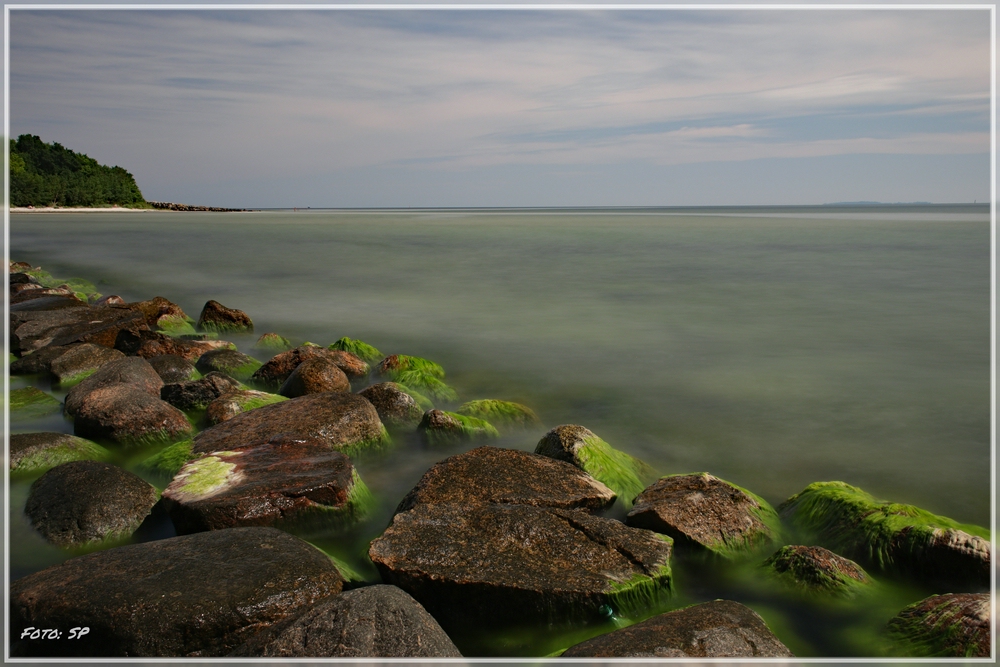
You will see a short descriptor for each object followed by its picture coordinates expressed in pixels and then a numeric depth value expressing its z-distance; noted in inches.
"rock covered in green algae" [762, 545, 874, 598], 117.6
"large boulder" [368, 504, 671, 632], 107.0
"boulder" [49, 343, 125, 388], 255.4
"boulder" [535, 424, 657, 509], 159.8
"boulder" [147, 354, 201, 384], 246.2
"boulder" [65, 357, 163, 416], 207.6
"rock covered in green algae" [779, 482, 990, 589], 119.3
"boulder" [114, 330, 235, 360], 276.1
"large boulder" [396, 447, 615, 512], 136.1
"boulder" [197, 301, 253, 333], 368.2
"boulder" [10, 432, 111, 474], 162.2
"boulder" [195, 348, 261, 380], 262.5
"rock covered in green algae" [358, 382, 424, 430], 202.4
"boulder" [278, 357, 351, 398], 222.8
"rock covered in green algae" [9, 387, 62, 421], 210.2
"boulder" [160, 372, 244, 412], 213.5
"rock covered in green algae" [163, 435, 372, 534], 131.9
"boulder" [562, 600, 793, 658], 88.7
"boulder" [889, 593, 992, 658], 95.6
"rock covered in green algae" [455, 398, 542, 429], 211.0
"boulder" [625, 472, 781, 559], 129.5
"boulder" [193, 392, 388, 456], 169.6
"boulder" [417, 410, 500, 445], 190.9
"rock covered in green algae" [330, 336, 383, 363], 297.3
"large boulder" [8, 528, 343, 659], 95.3
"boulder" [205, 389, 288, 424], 197.2
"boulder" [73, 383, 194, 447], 185.3
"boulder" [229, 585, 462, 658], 86.7
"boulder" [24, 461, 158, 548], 133.4
